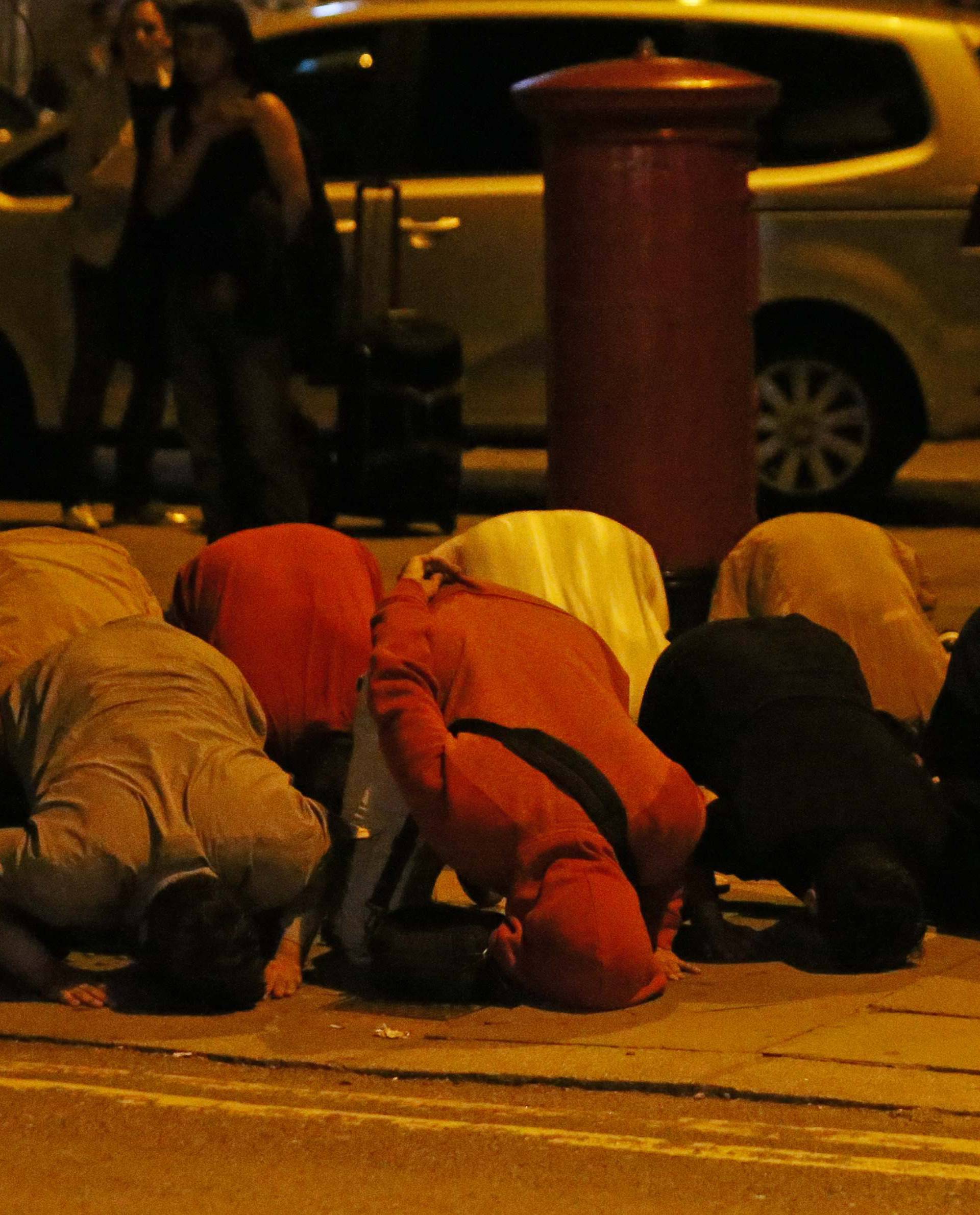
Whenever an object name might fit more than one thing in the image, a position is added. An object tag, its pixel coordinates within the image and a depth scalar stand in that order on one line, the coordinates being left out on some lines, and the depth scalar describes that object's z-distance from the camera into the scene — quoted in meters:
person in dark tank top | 16.89
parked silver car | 19.89
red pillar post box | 14.28
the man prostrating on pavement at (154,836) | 10.20
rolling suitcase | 19.12
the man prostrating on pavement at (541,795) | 10.25
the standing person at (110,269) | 19.25
